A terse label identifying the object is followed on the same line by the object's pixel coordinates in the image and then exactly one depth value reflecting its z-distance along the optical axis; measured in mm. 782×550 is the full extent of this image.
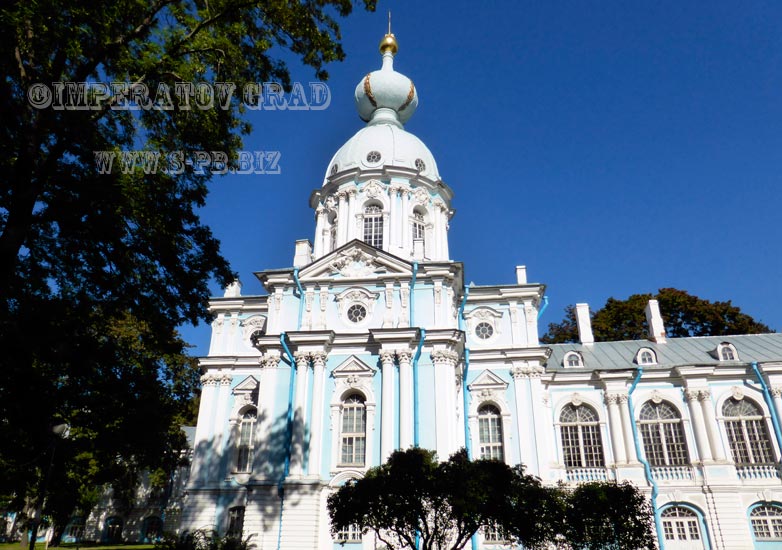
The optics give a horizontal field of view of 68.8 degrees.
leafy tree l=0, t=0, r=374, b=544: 9375
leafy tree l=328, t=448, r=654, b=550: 11219
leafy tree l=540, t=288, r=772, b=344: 33688
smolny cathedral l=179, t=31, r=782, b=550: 18766
